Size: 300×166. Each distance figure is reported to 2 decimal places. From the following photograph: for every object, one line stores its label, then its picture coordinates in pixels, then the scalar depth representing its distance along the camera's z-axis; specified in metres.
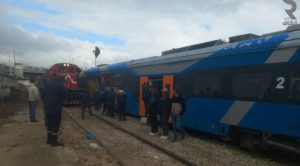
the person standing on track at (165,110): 7.19
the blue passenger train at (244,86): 4.93
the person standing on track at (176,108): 6.75
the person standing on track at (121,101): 10.08
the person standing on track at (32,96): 9.10
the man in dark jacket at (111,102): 11.25
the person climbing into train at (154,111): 7.76
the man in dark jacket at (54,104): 5.78
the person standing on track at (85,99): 10.80
